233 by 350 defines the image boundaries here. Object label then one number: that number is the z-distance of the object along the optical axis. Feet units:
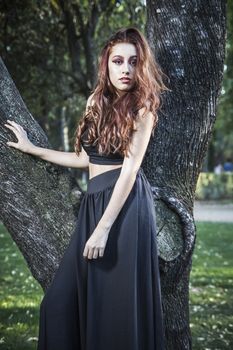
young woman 9.32
